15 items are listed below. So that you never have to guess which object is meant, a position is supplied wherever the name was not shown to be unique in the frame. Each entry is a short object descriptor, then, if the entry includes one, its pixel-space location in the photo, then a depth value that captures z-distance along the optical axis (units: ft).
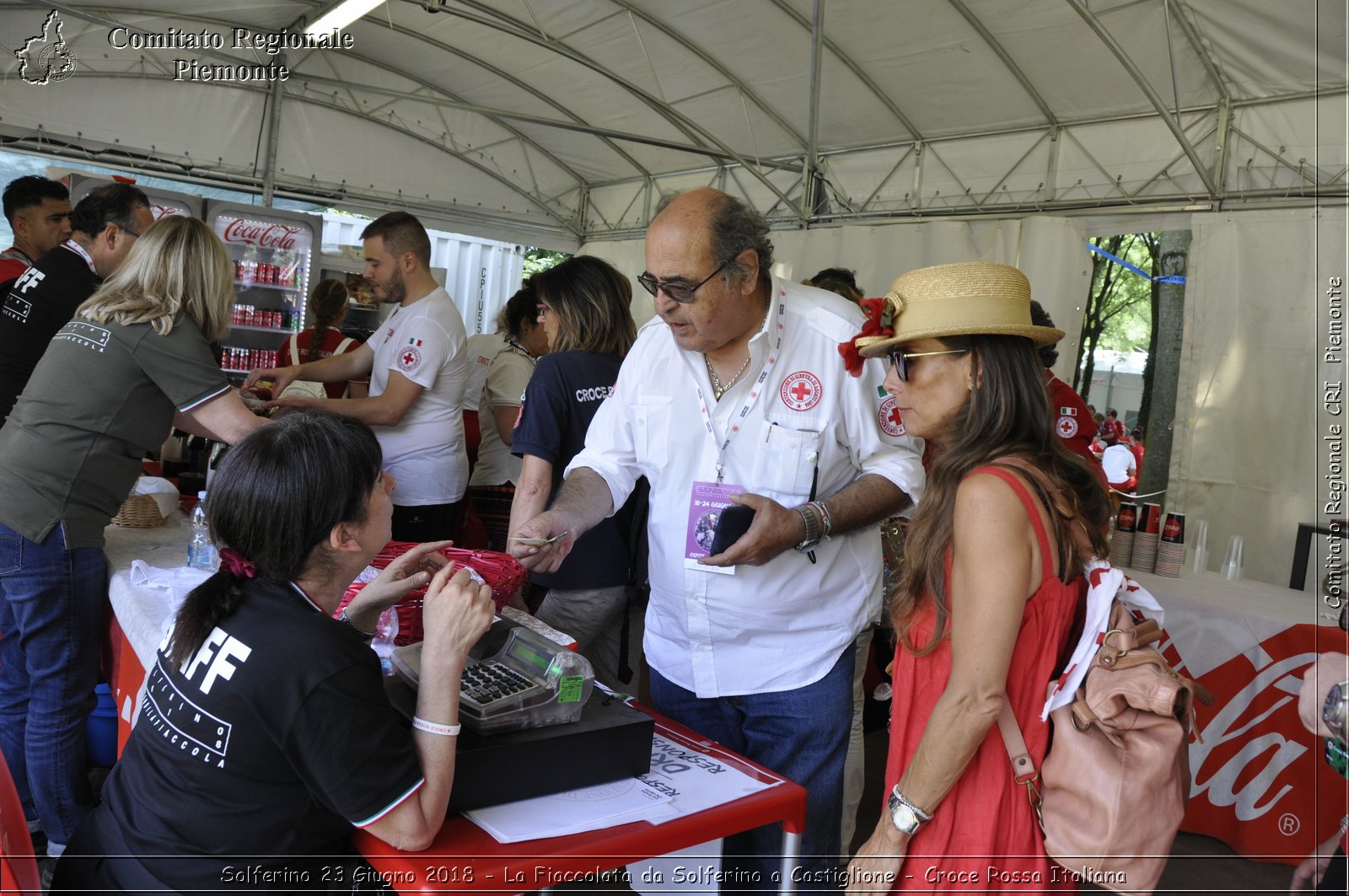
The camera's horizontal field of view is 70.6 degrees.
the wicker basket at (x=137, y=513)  10.54
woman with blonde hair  7.88
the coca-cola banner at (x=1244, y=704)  11.20
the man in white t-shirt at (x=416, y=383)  11.42
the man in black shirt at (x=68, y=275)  9.75
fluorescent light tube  22.04
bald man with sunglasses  6.31
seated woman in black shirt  4.38
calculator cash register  4.84
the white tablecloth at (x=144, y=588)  7.35
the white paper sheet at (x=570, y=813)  4.58
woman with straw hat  4.42
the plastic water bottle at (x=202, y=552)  9.15
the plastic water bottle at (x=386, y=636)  6.30
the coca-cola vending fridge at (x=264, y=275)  25.96
